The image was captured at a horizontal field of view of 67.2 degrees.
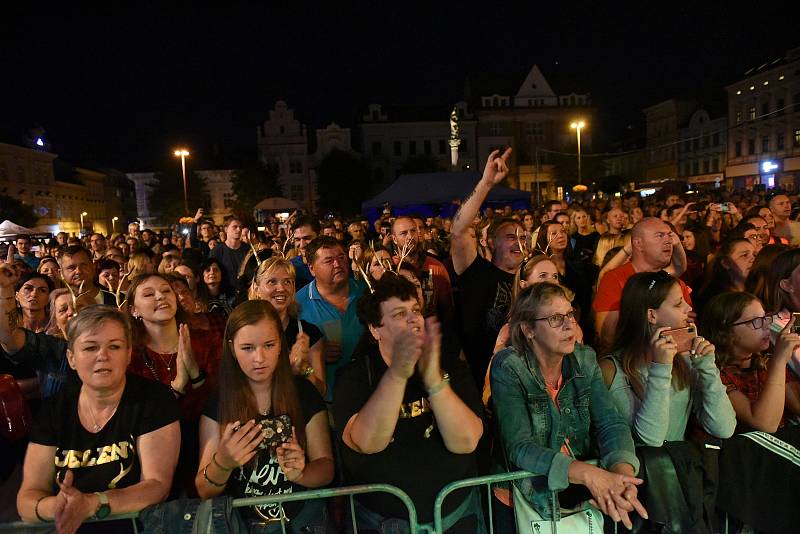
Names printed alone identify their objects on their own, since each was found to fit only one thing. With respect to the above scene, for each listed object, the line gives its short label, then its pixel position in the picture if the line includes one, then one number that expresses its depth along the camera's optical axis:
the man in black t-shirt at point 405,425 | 2.56
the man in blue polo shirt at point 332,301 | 4.23
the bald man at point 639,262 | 4.47
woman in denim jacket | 2.74
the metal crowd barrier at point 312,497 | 2.58
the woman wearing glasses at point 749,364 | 3.06
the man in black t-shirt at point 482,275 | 4.64
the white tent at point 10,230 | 19.39
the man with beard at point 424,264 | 5.27
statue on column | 26.38
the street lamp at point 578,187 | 26.79
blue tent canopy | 20.83
